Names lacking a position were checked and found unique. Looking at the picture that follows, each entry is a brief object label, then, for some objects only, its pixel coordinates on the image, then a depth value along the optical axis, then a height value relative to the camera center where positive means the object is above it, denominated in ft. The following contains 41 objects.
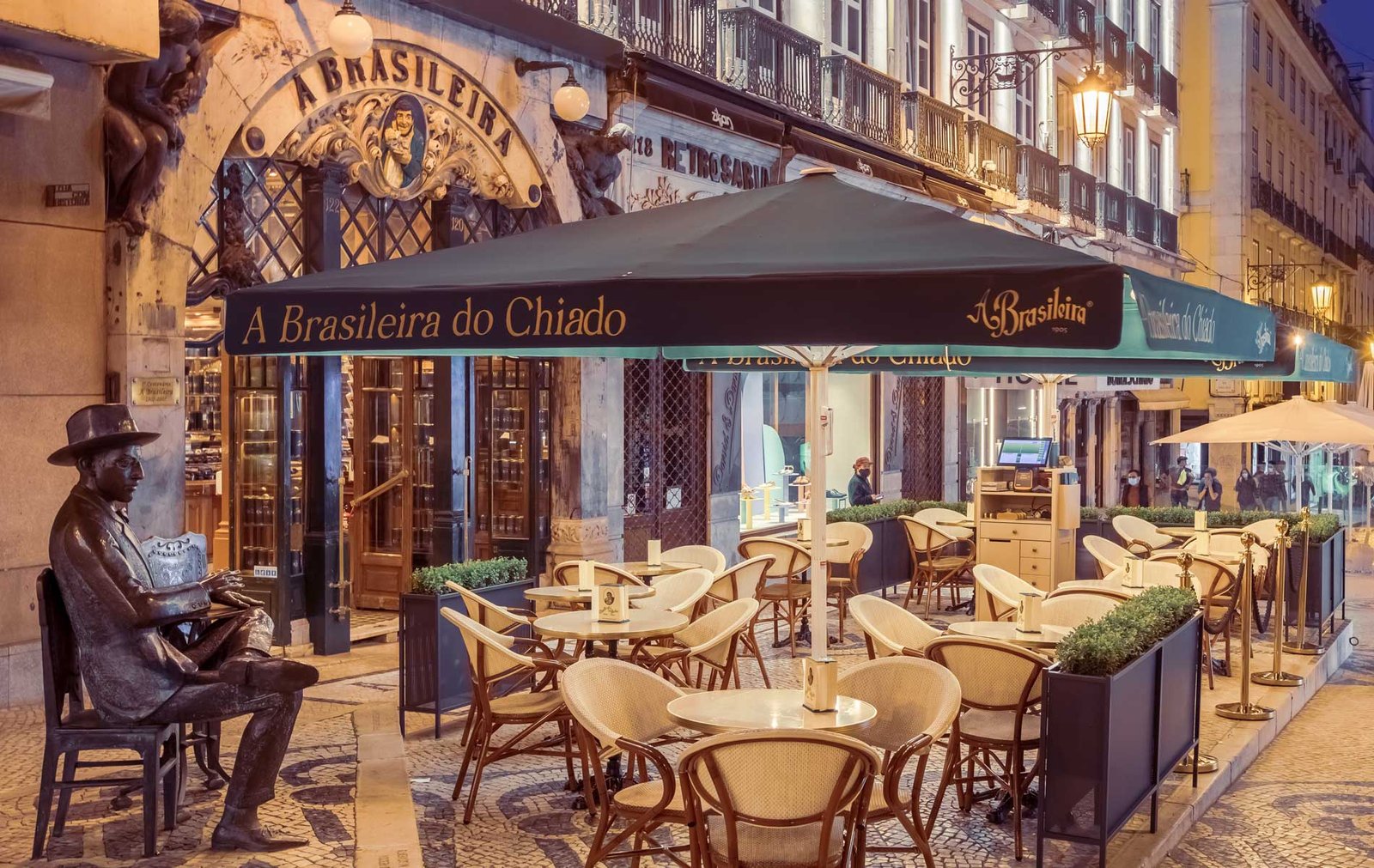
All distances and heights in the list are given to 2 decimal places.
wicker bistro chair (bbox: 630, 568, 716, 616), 29.37 -3.51
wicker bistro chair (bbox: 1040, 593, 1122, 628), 27.30 -3.58
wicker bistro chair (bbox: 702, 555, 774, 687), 32.58 -3.86
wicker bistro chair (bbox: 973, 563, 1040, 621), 30.55 -3.68
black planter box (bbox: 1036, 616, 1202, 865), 19.52 -4.55
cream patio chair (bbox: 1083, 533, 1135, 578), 40.47 -3.72
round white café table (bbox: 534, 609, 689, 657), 24.02 -3.50
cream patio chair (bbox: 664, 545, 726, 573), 35.68 -3.40
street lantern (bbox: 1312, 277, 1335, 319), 115.44 +9.69
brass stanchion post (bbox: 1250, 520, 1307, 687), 34.76 -5.76
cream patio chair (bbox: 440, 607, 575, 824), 22.62 -4.58
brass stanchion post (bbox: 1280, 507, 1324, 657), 38.99 -5.41
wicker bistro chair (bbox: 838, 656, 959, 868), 18.46 -3.65
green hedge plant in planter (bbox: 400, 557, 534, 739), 27.43 -4.40
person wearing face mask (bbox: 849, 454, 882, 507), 57.21 -2.72
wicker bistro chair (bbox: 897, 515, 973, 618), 45.70 -4.60
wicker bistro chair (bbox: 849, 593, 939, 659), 24.12 -3.47
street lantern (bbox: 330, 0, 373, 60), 33.45 +8.83
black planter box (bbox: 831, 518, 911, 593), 48.11 -4.76
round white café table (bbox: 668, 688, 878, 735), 17.46 -3.64
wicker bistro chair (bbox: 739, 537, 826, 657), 37.65 -4.16
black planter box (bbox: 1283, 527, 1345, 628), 41.50 -4.66
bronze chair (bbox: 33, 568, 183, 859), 19.17 -4.10
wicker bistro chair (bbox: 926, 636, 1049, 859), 21.71 -4.35
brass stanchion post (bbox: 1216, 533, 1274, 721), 30.53 -5.89
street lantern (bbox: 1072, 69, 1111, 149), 53.93 +11.45
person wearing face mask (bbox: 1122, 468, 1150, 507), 93.16 -5.28
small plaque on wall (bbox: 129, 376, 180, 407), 30.19 +0.57
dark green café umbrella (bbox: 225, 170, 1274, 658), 14.89 +1.38
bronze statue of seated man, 18.78 -2.92
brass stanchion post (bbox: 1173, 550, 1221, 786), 25.04 -6.12
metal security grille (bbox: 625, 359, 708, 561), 48.85 -1.29
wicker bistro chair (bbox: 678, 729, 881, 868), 15.49 -3.93
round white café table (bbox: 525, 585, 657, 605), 28.50 -3.48
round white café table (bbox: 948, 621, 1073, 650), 24.12 -3.67
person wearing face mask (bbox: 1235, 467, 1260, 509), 89.45 -4.61
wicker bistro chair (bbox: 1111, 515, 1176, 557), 45.70 -3.64
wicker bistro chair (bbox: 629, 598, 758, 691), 23.98 -3.85
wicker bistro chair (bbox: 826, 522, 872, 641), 41.14 -3.85
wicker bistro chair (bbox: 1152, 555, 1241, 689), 34.71 -4.25
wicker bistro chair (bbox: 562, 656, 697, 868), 16.76 -3.92
